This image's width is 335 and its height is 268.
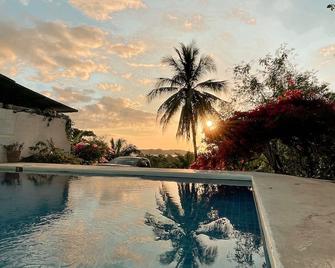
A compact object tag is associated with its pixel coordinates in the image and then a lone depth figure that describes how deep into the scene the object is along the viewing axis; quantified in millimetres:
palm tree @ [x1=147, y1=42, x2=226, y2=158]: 24141
